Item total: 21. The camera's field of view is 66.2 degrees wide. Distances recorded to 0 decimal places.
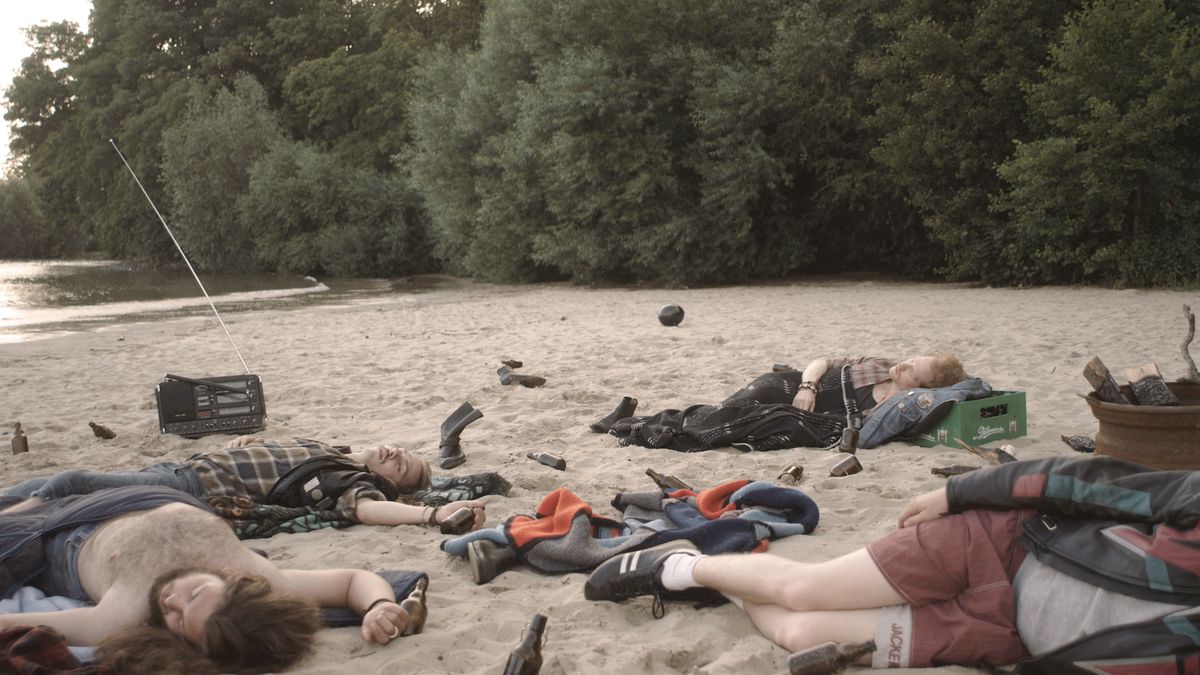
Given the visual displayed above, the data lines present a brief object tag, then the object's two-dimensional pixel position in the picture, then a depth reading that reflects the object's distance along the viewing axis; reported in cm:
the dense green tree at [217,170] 3069
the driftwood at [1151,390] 404
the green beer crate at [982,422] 496
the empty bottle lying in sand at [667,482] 419
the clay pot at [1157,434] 387
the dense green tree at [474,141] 2045
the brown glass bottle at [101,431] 582
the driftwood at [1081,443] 479
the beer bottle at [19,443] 550
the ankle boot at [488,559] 341
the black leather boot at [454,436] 509
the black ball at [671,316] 1075
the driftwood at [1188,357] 412
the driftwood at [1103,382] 407
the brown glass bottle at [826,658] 248
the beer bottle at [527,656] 254
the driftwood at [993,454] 427
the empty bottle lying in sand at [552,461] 488
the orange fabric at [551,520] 356
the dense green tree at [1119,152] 1297
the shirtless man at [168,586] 254
